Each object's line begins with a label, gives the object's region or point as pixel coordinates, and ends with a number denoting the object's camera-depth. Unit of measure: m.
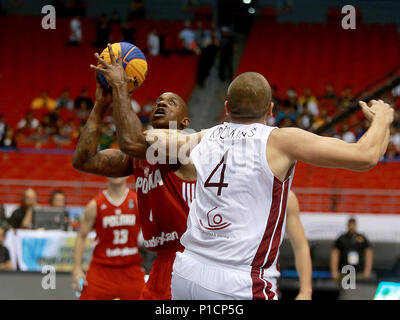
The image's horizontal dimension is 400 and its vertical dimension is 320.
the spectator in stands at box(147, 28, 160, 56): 20.95
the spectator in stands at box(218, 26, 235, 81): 19.66
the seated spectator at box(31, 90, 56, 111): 18.72
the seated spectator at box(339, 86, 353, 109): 17.10
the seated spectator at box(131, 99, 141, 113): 17.00
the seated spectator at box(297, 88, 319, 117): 17.91
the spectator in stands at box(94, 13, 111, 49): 20.80
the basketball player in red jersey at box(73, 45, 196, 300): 4.38
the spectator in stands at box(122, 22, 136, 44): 20.58
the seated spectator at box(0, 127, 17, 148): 15.70
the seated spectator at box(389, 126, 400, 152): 15.85
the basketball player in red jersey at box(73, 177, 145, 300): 7.29
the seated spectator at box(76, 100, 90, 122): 17.33
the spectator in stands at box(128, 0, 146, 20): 23.23
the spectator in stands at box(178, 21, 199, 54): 21.14
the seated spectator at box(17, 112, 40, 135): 17.27
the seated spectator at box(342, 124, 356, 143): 15.85
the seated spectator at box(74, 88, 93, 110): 17.42
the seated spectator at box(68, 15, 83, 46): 21.89
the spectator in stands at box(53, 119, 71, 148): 16.47
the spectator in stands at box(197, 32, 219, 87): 20.12
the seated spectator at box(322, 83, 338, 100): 18.55
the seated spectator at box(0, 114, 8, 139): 15.98
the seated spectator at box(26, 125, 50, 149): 16.56
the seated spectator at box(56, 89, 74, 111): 18.44
